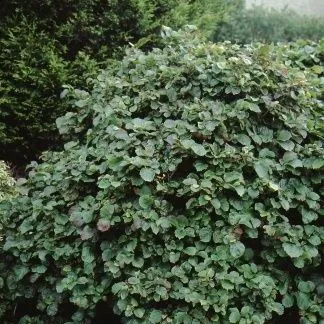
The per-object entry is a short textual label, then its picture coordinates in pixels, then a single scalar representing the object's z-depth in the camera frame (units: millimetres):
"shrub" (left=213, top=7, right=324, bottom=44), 8156
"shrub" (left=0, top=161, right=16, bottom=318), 3250
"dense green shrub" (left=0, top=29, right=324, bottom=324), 2311
